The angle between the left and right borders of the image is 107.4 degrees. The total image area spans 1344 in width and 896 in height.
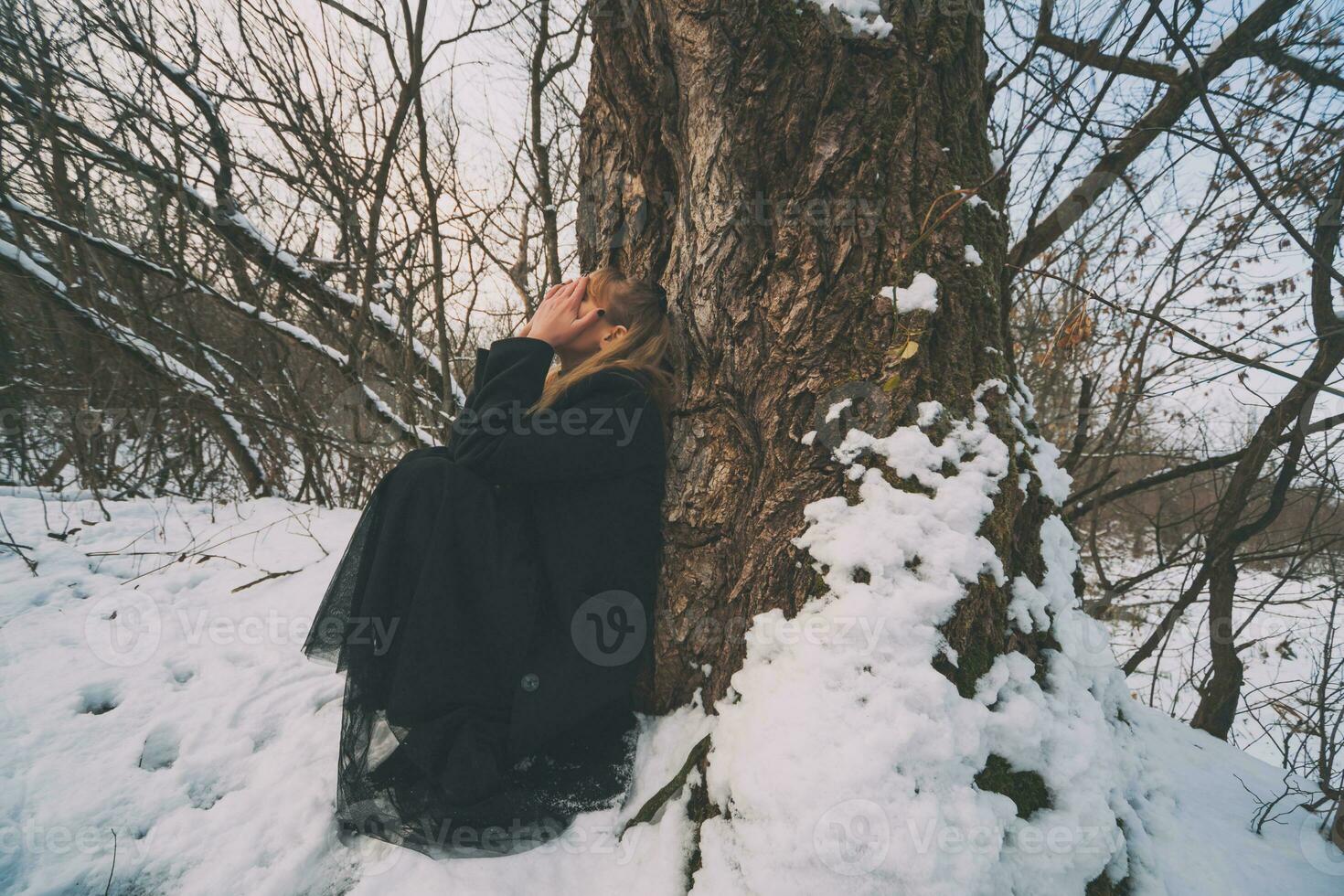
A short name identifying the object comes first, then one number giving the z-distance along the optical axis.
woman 1.17
